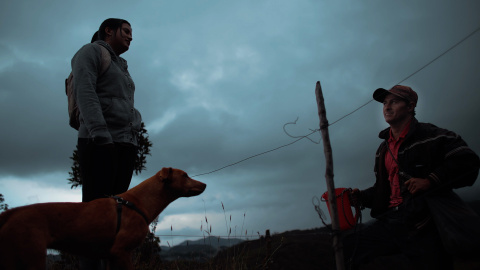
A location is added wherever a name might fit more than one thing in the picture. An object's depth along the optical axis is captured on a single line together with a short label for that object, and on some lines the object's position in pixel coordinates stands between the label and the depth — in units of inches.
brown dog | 79.4
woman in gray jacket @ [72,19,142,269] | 110.9
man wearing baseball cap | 111.9
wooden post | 123.0
